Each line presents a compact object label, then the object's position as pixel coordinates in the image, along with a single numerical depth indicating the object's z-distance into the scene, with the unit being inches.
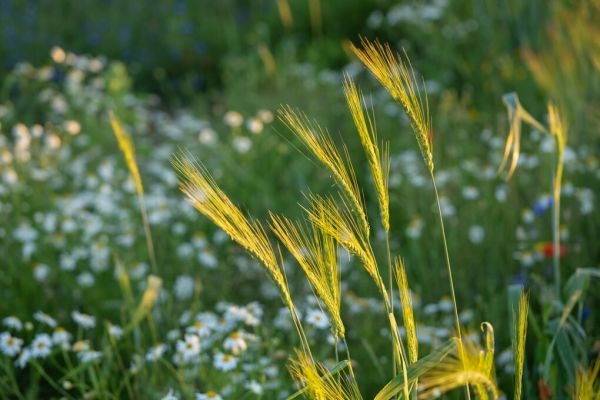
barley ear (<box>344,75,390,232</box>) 112.0
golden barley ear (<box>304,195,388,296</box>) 113.0
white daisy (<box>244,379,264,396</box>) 161.2
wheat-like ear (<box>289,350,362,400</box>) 109.5
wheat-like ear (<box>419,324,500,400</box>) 97.5
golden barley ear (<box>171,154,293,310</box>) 111.3
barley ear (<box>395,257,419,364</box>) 115.0
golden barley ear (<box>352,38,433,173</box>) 113.5
